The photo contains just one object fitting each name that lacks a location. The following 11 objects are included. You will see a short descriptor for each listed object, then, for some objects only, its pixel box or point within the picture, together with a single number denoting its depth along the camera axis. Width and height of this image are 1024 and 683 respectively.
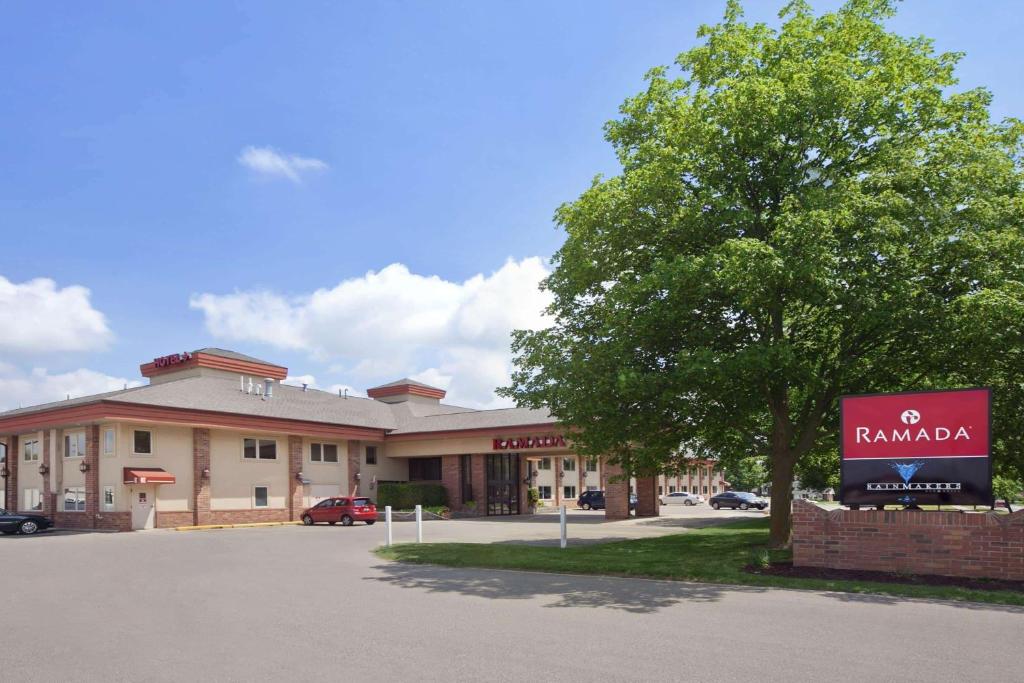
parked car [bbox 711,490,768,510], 59.22
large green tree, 16.12
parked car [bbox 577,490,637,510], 58.34
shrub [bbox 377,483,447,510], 46.31
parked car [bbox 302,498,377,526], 38.91
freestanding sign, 14.48
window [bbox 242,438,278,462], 41.97
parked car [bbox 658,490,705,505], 79.21
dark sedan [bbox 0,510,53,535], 34.59
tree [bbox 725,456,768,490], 85.43
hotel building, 36.59
